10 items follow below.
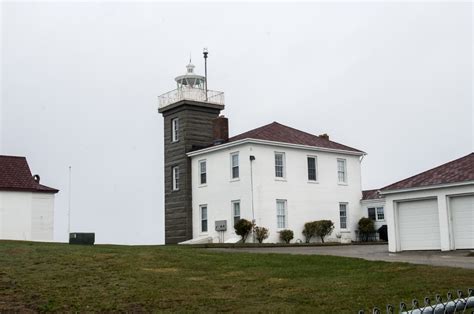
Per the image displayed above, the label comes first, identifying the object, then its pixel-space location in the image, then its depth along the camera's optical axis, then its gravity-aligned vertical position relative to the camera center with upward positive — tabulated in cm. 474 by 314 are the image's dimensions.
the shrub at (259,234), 3394 +82
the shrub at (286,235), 3500 +76
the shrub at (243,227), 3381 +118
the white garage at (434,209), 2427 +143
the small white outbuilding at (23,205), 3856 +293
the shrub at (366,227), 3847 +119
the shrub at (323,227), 3638 +116
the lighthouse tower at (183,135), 3878 +685
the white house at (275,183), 3506 +365
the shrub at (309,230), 3622 +103
